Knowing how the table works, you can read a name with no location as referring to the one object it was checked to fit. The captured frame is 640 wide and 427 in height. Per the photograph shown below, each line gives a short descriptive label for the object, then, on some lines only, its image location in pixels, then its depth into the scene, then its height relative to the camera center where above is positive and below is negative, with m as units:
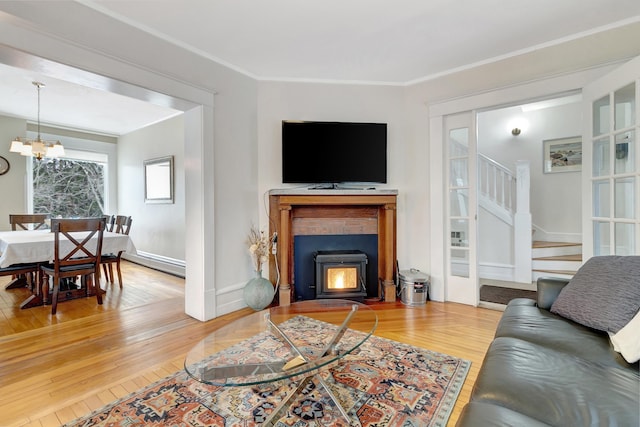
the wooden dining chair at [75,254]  3.12 -0.44
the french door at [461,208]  3.26 +0.05
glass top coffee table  1.31 -0.69
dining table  3.00 -0.36
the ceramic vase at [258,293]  3.06 -0.81
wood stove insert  3.31 -0.68
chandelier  3.73 +0.83
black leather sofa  0.94 -0.63
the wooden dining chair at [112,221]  4.74 -0.11
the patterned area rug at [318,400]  1.50 -1.02
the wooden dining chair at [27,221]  4.27 -0.09
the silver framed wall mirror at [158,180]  4.99 +0.59
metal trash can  3.27 -0.82
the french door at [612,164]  2.12 +0.36
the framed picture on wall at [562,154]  4.62 +0.91
